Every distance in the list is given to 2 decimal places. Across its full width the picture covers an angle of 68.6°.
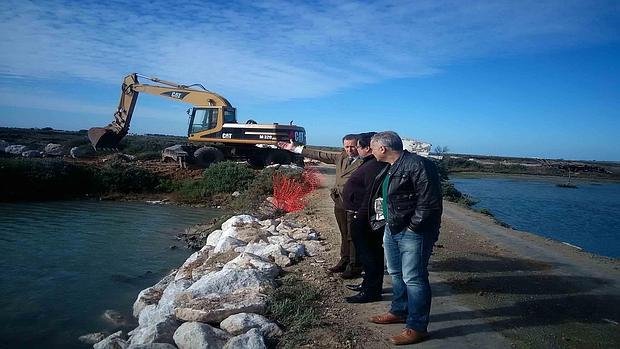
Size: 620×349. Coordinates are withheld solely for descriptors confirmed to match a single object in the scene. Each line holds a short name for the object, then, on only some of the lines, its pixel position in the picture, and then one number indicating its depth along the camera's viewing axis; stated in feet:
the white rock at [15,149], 91.91
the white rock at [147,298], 21.65
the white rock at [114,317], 21.00
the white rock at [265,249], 23.39
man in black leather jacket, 13.17
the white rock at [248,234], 28.73
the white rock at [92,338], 18.55
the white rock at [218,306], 15.47
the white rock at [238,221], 33.64
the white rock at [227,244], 26.89
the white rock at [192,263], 24.63
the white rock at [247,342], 13.21
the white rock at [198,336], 13.79
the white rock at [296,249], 23.48
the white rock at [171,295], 18.07
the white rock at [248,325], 14.42
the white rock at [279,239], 26.43
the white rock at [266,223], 34.12
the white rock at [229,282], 17.72
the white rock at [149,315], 18.30
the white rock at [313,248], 24.58
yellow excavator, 73.10
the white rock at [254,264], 19.83
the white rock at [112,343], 16.19
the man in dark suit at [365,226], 16.69
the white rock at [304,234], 28.17
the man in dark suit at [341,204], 19.61
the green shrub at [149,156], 87.25
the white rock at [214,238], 33.03
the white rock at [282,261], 22.31
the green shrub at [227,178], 62.89
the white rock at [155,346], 13.66
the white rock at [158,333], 14.57
